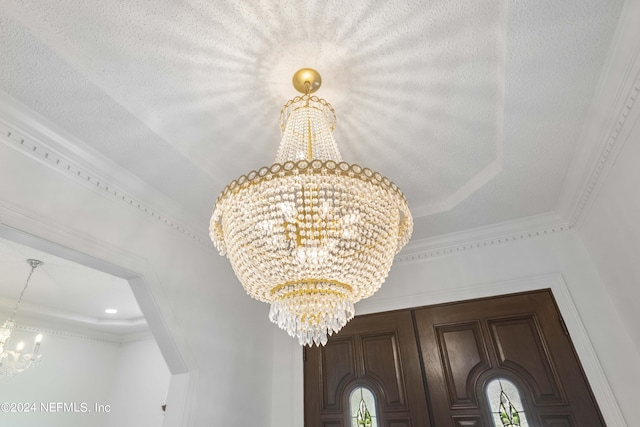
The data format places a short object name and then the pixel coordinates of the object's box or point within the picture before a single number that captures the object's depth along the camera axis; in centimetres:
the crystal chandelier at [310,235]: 91
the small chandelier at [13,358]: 311
